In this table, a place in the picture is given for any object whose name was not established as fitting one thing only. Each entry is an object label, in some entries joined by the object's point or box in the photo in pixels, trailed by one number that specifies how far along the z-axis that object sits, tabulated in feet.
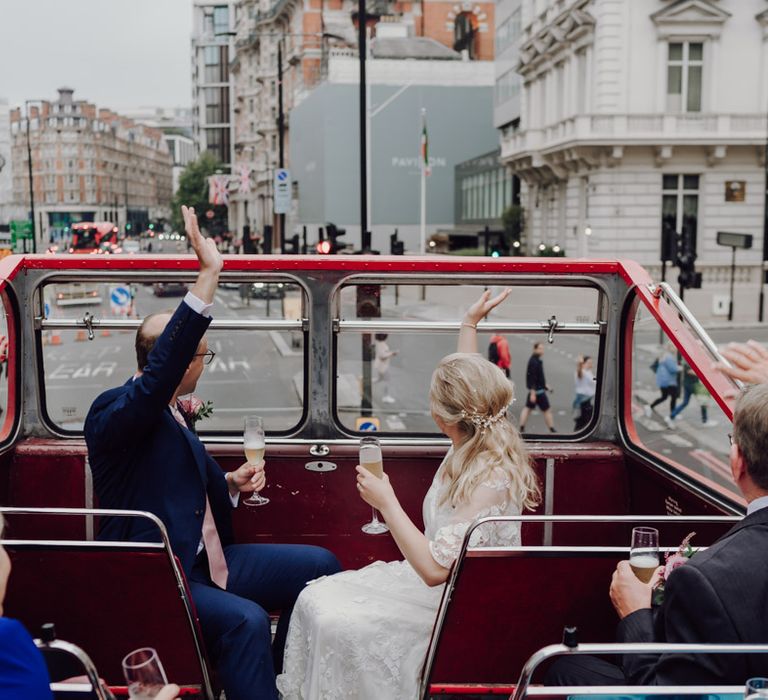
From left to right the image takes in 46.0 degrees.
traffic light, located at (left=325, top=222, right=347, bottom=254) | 58.90
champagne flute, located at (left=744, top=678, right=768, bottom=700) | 7.39
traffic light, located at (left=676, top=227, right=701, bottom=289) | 75.92
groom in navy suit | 10.79
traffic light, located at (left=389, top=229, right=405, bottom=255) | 66.34
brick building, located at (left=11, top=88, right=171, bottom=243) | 554.05
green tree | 345.47
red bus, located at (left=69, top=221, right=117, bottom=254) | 177.06
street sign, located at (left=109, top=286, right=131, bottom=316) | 20.77
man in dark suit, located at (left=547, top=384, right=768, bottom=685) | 8.30
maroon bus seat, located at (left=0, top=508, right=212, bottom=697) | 10.62
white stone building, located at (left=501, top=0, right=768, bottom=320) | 123.34
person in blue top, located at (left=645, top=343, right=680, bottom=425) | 55.83
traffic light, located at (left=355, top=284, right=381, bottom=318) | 16.43
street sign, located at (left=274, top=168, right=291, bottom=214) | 88.79
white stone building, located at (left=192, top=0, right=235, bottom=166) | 449.48
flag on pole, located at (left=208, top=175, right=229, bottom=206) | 172.55
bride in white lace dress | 11.25
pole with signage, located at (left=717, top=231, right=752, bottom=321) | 84.95
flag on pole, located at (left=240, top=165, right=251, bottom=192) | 154.10
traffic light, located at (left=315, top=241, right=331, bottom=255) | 53.47
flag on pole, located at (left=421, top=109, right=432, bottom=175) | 127.94
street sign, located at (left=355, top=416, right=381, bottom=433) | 17.12
